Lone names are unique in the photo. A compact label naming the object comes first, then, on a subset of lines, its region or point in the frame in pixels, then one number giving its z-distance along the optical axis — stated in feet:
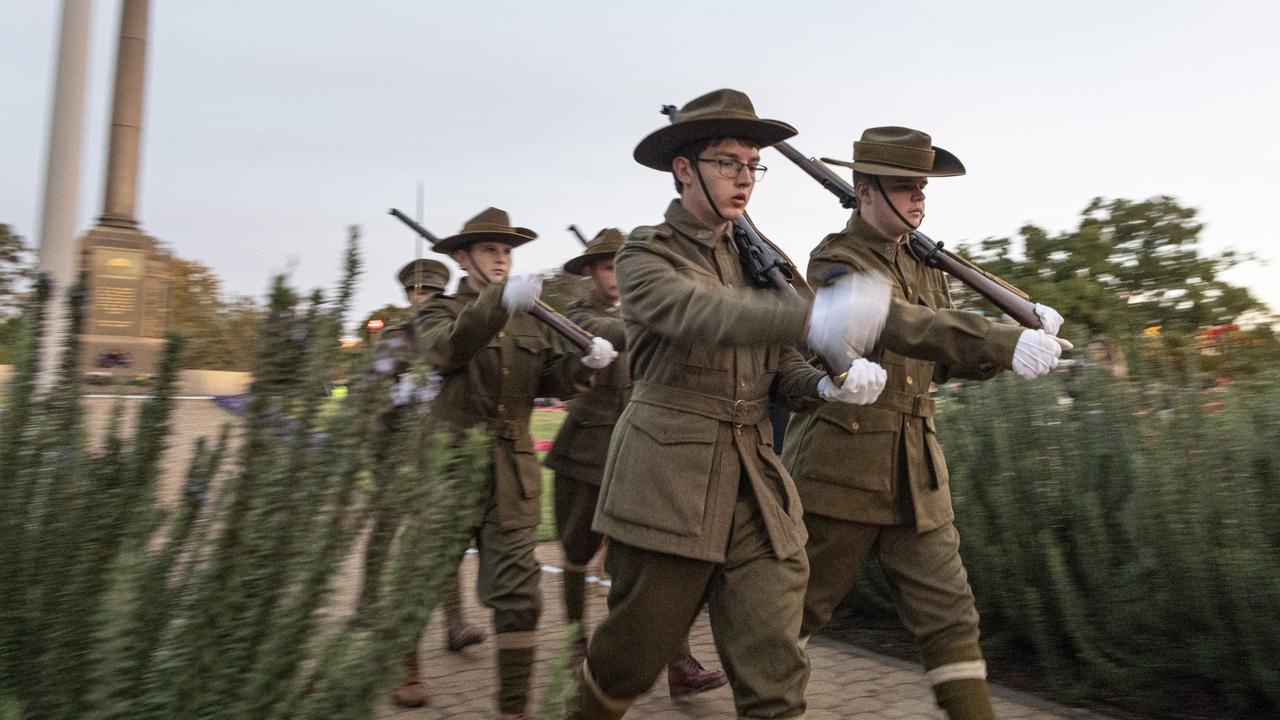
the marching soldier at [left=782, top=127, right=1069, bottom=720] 12.71
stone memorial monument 64.08
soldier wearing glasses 11.02
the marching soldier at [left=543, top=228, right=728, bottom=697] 19.07
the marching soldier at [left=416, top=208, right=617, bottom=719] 16.14
